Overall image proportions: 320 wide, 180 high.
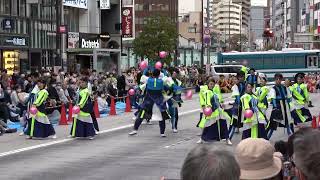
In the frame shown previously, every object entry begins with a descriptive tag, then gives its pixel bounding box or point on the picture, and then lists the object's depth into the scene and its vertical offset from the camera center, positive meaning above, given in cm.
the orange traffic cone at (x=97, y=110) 2438 -179
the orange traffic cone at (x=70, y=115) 2224 -179
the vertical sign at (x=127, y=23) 5734 +343
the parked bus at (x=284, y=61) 5166 +6
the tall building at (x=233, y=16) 18825 +1356
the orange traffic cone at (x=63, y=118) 2156 -183
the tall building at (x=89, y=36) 4638 +207
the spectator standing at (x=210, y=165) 319 -51
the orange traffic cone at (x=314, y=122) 1671 -156
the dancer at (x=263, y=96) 1551 -83
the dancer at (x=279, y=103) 1638 -103
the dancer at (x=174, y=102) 1811 -114
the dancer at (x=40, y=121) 1706 -153
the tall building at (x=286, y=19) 12312 +881
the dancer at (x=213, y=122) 1586 -146
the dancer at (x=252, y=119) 1487 -131
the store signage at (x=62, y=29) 3262 +167
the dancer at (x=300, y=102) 1769 -108
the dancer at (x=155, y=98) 1759 -96
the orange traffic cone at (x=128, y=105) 2648 -175
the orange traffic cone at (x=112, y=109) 2552 -183
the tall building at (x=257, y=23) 15979 +1070
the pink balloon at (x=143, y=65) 1993 -9
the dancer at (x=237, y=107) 1625 -113
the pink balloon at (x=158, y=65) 1802 -9
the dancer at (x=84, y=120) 1725 -152
